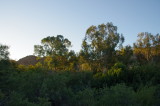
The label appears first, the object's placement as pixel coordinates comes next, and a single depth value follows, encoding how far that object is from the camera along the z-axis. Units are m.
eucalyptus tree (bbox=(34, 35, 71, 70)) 23.05
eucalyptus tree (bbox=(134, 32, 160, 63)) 28.24
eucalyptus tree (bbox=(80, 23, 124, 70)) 21.54
